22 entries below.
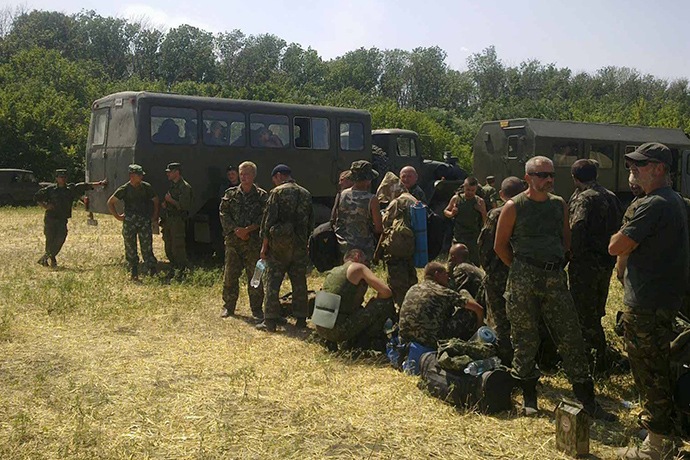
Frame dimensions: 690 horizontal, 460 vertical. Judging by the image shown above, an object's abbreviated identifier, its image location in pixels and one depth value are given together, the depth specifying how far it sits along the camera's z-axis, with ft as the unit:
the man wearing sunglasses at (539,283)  15.70
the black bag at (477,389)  16.31
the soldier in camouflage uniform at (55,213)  37.76
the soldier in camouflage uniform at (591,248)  18.60
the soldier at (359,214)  24.21
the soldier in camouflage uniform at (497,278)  18.79
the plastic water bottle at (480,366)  16.80
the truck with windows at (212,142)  37.91
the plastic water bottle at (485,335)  18.49
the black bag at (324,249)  25.40
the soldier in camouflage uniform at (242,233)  27.07
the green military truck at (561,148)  54.54
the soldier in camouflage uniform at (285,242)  24.81
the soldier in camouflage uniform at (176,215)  35.58
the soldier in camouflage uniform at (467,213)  30.58
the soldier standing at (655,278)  13.25
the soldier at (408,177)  25.13
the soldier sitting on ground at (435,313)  19.42
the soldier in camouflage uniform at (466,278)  22.70
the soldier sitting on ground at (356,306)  21.39
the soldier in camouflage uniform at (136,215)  34.24
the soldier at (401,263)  23.91
